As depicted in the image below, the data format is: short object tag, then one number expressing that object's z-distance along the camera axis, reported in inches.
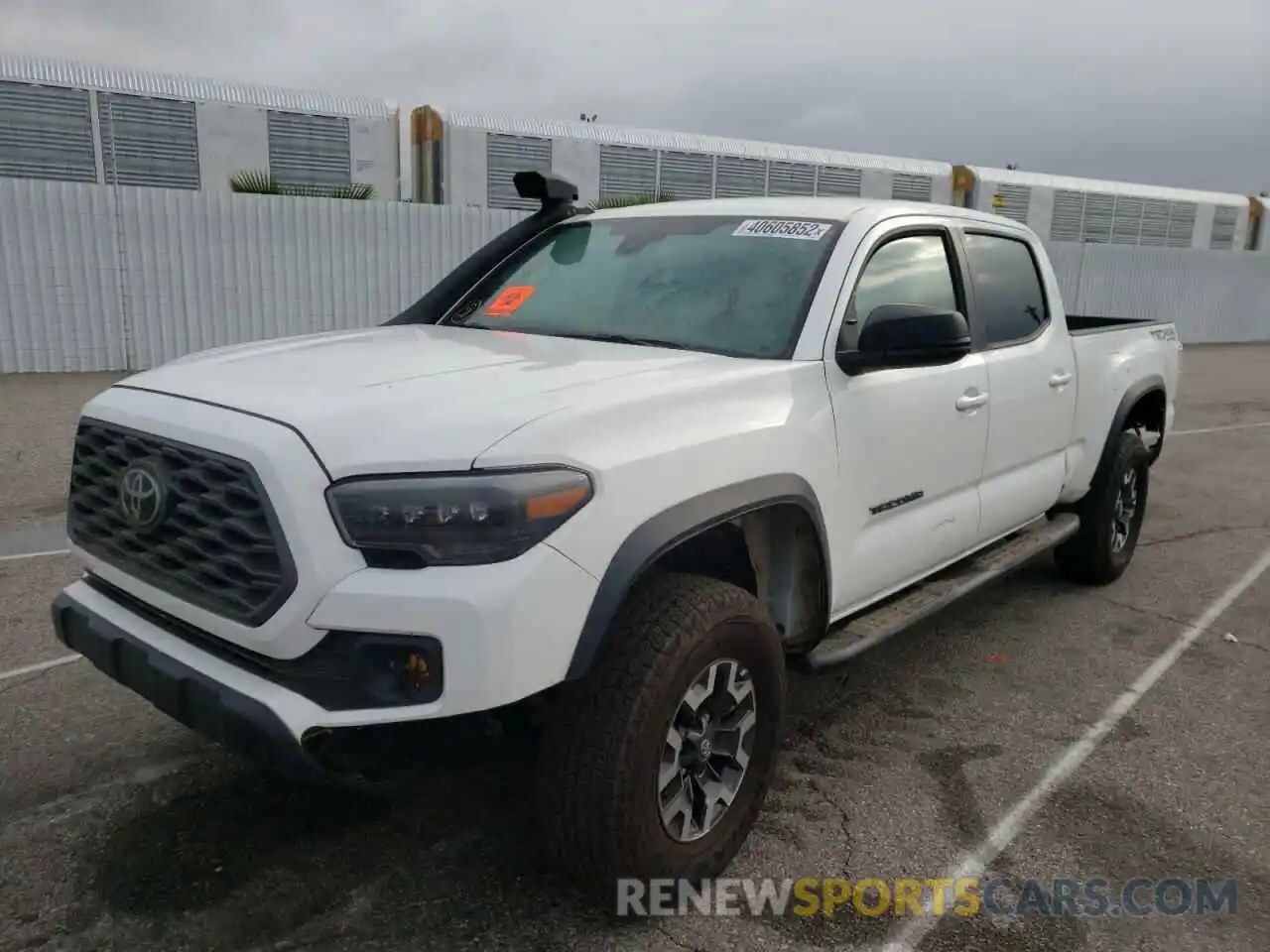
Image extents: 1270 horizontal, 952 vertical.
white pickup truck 83.6
